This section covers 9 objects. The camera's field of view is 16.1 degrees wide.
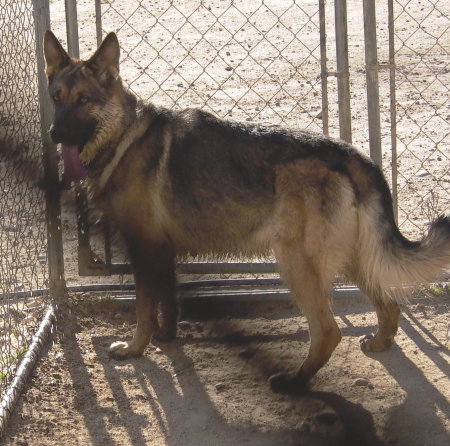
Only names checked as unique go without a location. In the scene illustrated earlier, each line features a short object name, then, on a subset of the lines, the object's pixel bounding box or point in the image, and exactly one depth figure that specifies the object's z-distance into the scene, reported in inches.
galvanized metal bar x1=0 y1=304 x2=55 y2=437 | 286.4
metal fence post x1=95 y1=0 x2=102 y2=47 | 371.9
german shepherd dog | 310.6
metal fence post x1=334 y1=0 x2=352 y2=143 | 375.7
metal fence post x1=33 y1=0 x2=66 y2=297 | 366.0
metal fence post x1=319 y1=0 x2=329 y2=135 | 376.0
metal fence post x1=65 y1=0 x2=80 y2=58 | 371.8
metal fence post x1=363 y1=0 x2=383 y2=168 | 374.0
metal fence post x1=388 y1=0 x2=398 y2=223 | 378.6
